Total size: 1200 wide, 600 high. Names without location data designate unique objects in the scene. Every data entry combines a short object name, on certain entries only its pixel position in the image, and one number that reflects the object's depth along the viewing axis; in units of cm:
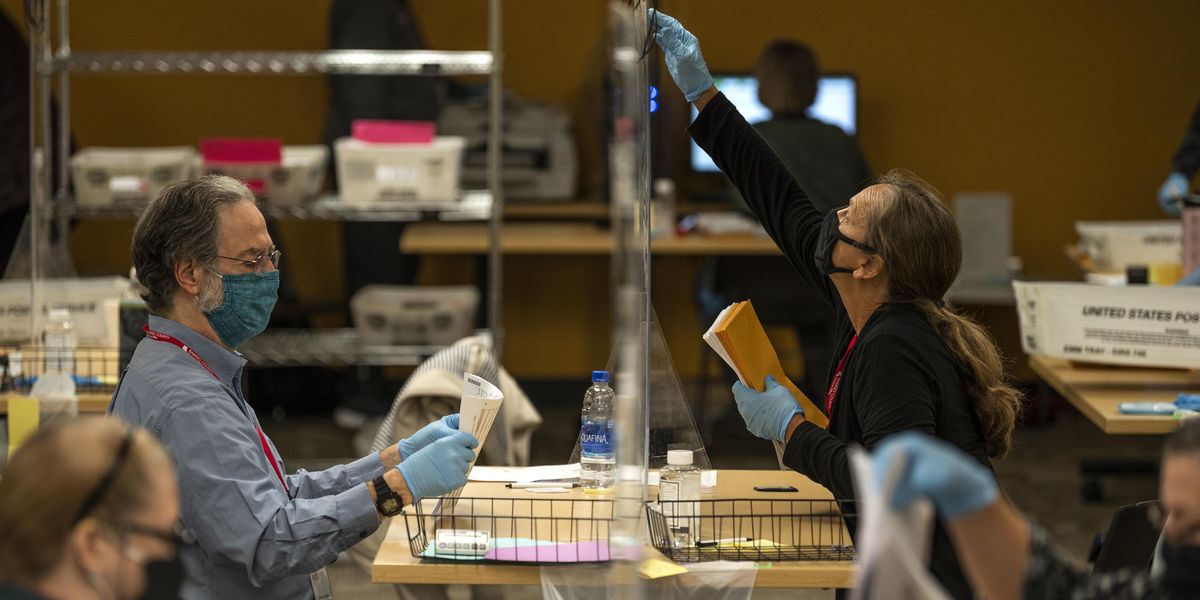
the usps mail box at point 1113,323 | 695
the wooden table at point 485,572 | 447
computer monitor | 1206
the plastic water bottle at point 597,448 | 532
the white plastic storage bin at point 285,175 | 959
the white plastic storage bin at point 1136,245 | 970
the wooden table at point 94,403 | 656
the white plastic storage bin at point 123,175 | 952
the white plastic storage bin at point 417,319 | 1052
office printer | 1162
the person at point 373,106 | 1119
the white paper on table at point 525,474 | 547
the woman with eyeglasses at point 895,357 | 437
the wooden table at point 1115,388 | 653
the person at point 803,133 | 987
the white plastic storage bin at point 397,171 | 959
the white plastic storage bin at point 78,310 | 731
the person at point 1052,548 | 283
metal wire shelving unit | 927
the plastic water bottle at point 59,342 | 681
